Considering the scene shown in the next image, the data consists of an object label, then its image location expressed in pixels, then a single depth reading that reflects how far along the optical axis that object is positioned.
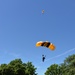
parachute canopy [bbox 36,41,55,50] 40.40
